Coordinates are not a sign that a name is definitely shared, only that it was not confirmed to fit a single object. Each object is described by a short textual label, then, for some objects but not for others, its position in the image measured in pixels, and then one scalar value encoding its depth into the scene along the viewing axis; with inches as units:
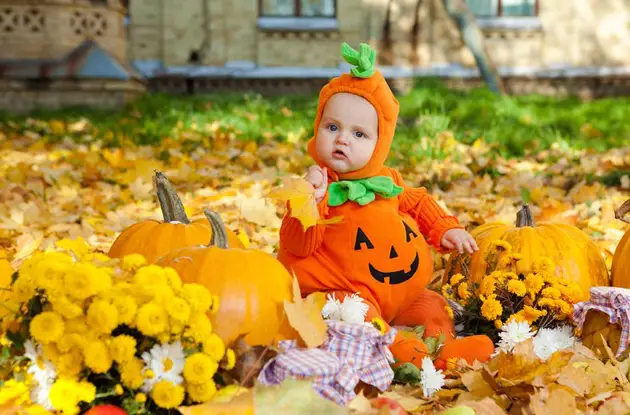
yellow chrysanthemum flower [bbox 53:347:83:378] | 70.7
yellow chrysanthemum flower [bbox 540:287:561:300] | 104.0
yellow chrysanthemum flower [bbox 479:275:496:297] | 105.0
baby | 103.0
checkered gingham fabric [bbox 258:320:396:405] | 77.2
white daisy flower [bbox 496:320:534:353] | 97.3
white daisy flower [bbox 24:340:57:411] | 71.9
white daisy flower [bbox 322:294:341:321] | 93.4
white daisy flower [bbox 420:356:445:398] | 85.5
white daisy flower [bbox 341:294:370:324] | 91.9
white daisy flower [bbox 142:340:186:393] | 71.4
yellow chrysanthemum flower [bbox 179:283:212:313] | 73.8
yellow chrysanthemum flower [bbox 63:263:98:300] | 71.6
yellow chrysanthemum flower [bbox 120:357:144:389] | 70.5
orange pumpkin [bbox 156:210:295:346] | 82.0
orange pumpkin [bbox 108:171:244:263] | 104.9
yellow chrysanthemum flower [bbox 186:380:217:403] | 71.2
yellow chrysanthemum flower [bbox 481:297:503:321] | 102.9
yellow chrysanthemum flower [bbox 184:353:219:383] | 70.7
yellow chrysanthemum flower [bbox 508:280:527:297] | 104.0
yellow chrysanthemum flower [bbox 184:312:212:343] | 72.7
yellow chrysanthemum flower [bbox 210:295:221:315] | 77.8
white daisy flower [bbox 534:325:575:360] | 95.5
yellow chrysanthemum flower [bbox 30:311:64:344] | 70.7
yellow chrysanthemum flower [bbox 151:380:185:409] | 70.1
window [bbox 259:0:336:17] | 619.5
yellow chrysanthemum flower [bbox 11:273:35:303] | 74.0
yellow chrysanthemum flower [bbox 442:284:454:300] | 113.0
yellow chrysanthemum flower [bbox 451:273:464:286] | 110.5
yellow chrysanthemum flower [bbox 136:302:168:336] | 70.7
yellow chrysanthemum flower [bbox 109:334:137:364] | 70.0
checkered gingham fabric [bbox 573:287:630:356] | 97.4
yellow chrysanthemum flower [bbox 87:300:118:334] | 70.2
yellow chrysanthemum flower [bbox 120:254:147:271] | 78.4
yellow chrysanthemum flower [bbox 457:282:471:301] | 108.8
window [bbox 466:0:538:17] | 644.1
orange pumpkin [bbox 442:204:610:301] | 109.6
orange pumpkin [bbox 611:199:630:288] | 108.8
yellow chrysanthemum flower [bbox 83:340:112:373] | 69.8
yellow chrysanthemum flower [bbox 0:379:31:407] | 71.6
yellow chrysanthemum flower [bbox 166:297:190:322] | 71.6
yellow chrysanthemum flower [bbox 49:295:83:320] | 71.1
